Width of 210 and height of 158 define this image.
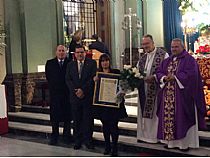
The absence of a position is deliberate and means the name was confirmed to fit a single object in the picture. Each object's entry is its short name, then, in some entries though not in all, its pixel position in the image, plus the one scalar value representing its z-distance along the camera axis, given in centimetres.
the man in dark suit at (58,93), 644
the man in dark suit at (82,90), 593
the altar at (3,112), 754
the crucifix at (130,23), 1110
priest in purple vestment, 527
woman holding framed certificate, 552
